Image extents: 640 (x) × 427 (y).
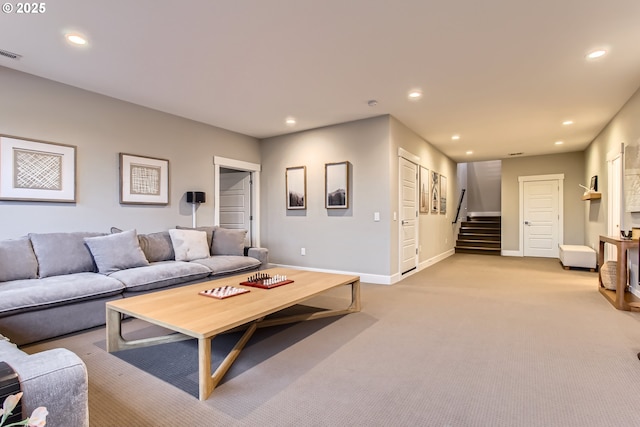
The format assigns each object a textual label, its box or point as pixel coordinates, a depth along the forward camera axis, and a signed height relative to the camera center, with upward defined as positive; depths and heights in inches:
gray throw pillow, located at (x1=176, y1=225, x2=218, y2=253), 185.8 -9.0
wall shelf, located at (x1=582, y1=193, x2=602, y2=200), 225.5 +12.3
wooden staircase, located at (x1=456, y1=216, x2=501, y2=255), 345.1 -26.2
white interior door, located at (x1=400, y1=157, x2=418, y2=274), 203.8 -1.0
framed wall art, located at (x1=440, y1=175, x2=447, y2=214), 297.1 +18.3
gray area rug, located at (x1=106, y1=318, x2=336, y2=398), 82.3 -41.8
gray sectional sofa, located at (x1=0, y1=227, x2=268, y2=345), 100.9 -23.6
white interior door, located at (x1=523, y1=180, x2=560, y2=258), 305.1 -4.8
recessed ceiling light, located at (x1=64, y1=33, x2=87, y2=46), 103.3 +58.2
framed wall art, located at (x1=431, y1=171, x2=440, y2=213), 268.8 +18.6
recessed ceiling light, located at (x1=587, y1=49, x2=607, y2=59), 114.0 +57.9
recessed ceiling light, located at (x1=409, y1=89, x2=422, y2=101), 151.2 +58.0
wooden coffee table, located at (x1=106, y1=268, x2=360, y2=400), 73.4 -26.3
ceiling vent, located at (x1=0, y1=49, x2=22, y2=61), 113.7 +58.1
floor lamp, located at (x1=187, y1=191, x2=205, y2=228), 189.9 +9.2
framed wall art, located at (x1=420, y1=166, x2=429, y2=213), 240.9 +18.4
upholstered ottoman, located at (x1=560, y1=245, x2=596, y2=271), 230.4 -32.8
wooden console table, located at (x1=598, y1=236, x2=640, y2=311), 136.2 -29.8
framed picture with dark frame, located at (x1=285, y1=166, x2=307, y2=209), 218.8 +19.1
